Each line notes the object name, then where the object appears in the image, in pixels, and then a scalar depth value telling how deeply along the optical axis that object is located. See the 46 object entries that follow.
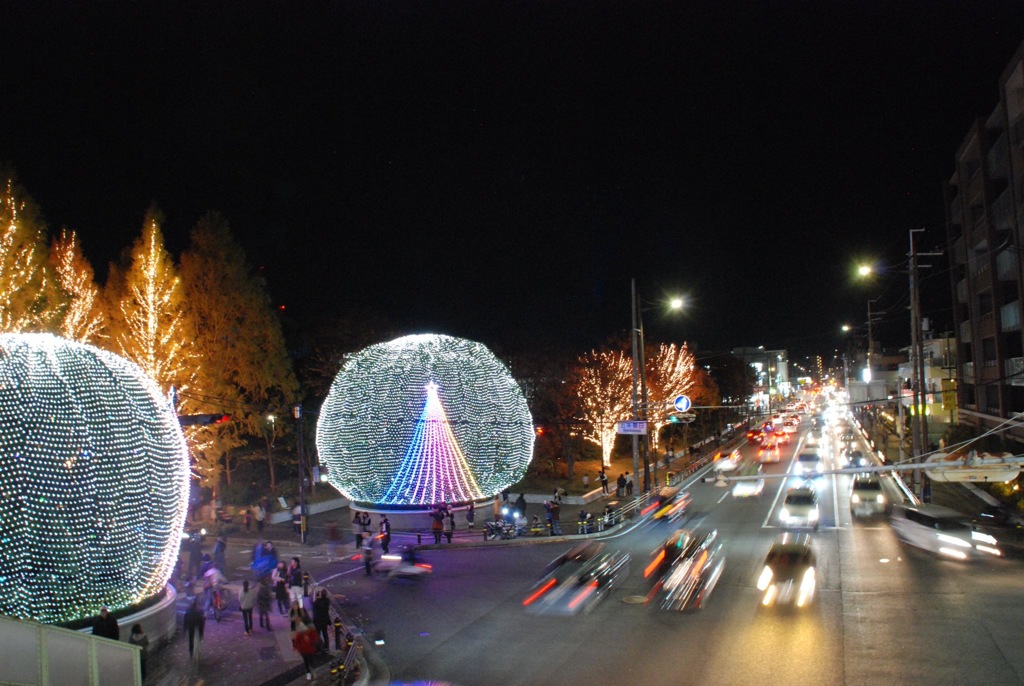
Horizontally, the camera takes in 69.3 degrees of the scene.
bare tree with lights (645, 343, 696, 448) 44.19
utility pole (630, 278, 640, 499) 28.46
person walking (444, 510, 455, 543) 24.58
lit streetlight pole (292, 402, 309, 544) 25.56
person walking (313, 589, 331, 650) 13.27
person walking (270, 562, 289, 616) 16.33
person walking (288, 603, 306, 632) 11.75
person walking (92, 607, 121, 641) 10.94
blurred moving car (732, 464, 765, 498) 33.34
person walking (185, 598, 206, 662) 12.64
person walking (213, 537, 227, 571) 18.78
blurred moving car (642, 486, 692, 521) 28.41
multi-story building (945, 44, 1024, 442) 30.78
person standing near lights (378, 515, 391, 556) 22.02
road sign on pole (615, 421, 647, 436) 25.91
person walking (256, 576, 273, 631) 14.90
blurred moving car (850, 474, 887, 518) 26.83
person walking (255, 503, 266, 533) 27.38
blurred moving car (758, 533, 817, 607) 15.20
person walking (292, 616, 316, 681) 11.48
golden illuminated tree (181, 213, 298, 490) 28.92
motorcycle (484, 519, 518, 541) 24.88
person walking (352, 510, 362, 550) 23.64
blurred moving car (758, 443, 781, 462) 47.66
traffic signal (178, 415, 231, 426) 18.92
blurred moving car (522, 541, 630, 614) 15.66
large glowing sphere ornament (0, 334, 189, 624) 10.54
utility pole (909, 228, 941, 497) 26.84
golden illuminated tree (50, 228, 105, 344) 26.15
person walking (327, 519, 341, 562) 24.95
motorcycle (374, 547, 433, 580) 19.25
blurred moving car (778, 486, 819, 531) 24.45
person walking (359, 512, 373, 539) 25.70
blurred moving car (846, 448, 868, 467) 41.49
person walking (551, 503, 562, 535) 24.89
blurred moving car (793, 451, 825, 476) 39.72
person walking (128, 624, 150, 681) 11.41
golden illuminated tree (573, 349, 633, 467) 39.91
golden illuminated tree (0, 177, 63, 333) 20.91
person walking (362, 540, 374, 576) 20.11
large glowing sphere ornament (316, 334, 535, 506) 26.45
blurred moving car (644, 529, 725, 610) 15.54
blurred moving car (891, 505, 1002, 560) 18.62
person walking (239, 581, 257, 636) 14.44
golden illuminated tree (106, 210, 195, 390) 26.66
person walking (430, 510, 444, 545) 24.80
